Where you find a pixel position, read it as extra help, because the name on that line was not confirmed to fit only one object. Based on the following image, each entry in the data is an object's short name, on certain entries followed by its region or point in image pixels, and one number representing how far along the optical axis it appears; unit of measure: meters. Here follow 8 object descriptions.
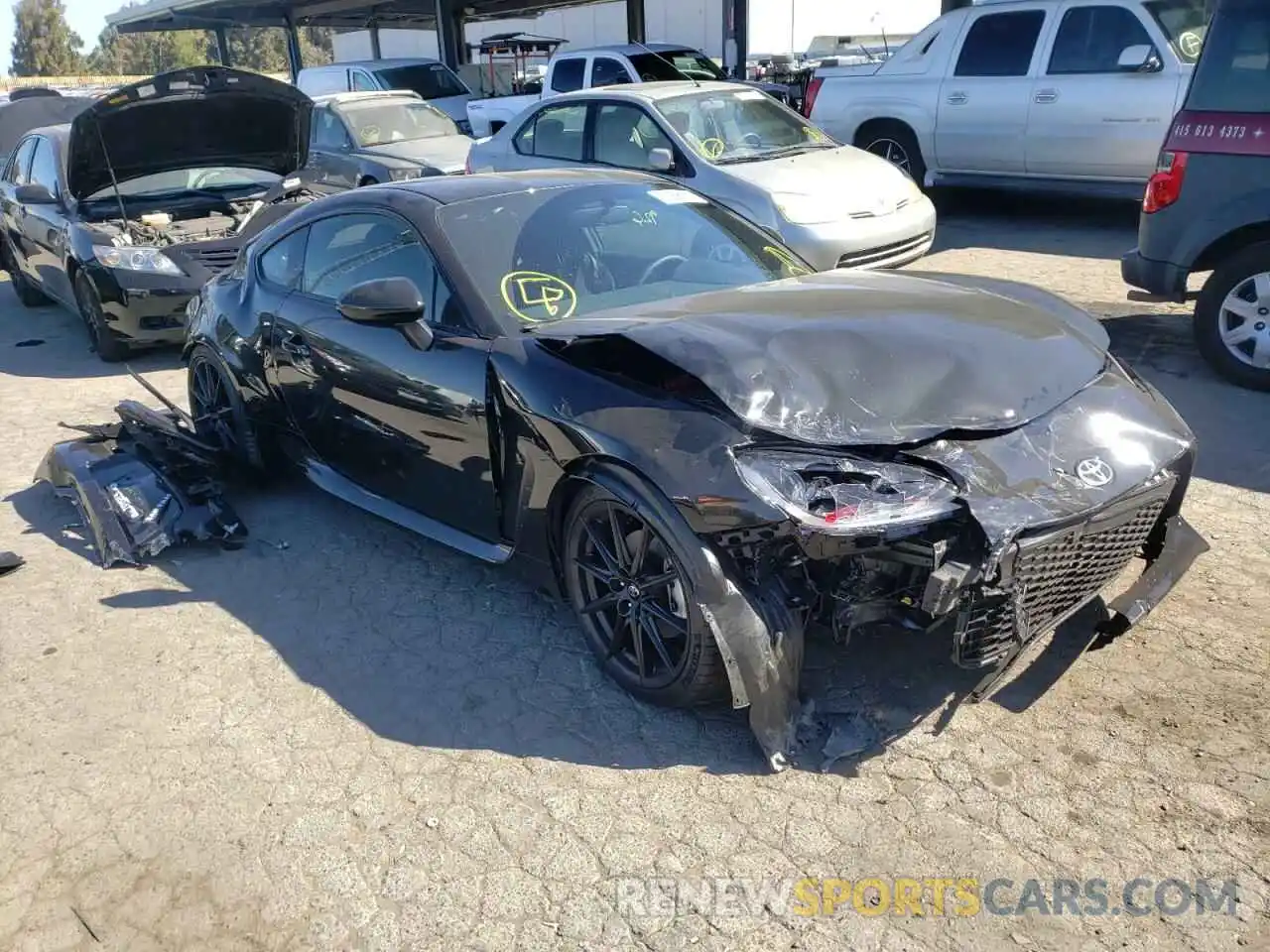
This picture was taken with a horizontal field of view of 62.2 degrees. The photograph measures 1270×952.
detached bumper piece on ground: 4.68
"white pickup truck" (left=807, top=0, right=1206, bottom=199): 9.43
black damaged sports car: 2.89
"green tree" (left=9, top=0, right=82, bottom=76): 75.38
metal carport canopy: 28.11
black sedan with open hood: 7.83
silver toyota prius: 7.96
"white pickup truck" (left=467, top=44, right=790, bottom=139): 14.32
